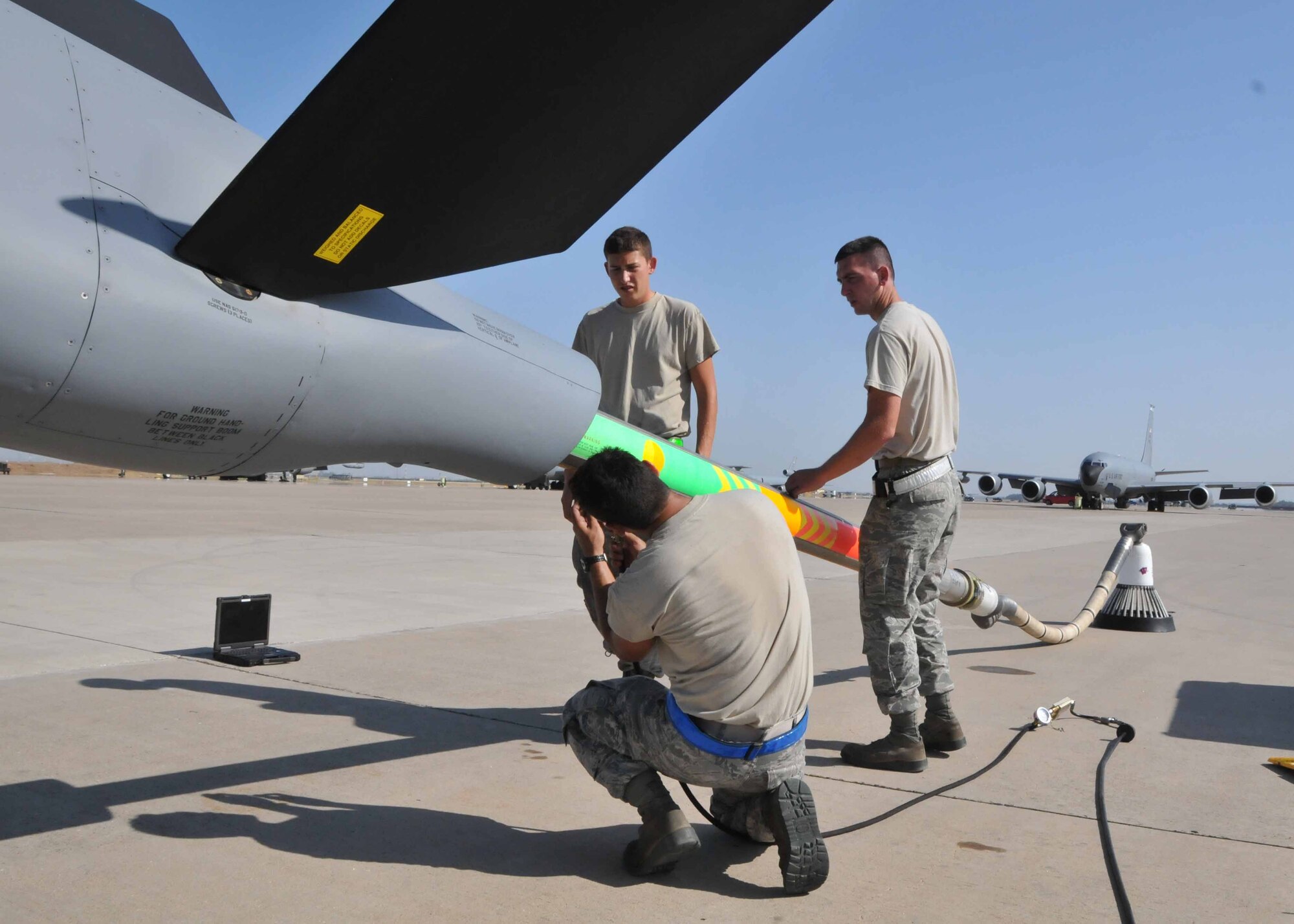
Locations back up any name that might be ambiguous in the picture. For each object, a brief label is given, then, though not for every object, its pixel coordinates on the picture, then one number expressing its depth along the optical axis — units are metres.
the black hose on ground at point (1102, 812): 2.45
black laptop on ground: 5.18
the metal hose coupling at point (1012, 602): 4.84
